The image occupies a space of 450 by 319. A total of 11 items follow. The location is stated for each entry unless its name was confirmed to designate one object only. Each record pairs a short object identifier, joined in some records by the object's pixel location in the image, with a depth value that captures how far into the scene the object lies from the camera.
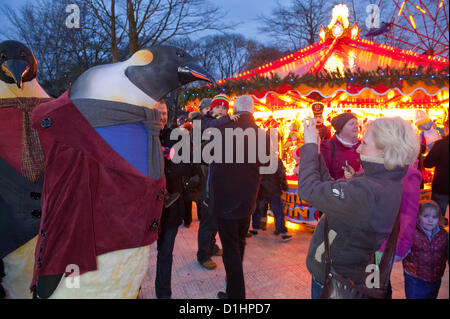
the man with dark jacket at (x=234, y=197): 2.42
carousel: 4.21
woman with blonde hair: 1.40
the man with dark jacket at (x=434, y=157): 2.76
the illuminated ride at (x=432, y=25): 8.27
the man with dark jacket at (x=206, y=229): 3.48
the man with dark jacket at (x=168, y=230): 2.51
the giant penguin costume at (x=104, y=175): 1.19
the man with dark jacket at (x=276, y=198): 3.64
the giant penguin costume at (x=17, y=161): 1.65
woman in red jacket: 3.17
